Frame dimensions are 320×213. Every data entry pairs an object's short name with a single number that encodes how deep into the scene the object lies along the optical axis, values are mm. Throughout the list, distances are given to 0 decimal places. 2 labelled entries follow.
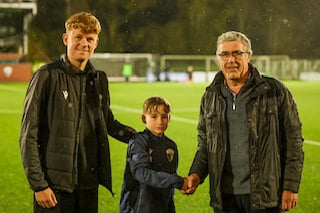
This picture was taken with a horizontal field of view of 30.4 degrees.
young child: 3131
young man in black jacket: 2918
